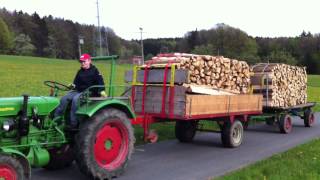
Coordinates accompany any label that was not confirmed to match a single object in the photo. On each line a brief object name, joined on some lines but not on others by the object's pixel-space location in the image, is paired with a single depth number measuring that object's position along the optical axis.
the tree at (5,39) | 65.88
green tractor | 4.57
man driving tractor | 5.58
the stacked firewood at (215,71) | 7.41
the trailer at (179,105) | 6.87
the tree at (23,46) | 66.34
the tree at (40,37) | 72.57
